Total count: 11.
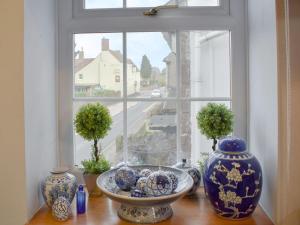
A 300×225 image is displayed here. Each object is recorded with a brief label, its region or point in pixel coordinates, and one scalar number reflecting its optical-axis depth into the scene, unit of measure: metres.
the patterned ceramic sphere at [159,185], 0.98
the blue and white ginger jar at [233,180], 0.96
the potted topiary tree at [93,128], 1.21
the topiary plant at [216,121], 1.18
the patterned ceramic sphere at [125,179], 1.08
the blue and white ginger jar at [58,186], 1.06
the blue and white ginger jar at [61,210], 1.02
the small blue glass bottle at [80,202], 1.08
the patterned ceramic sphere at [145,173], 1.10
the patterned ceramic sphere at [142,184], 1.00
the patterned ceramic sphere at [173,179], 1.04
